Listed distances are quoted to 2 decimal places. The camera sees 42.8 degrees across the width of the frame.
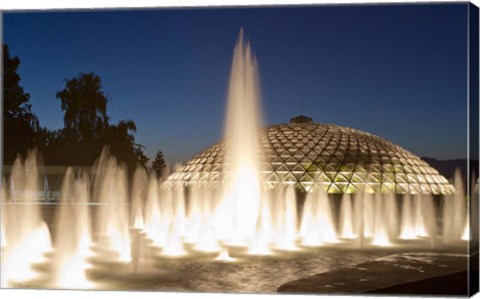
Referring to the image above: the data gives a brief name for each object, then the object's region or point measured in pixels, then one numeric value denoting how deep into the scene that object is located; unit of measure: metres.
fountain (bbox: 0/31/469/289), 9.80
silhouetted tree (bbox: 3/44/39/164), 24.02
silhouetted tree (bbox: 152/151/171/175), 57.73
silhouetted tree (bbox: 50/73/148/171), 31.69
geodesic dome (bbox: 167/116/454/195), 23.33
